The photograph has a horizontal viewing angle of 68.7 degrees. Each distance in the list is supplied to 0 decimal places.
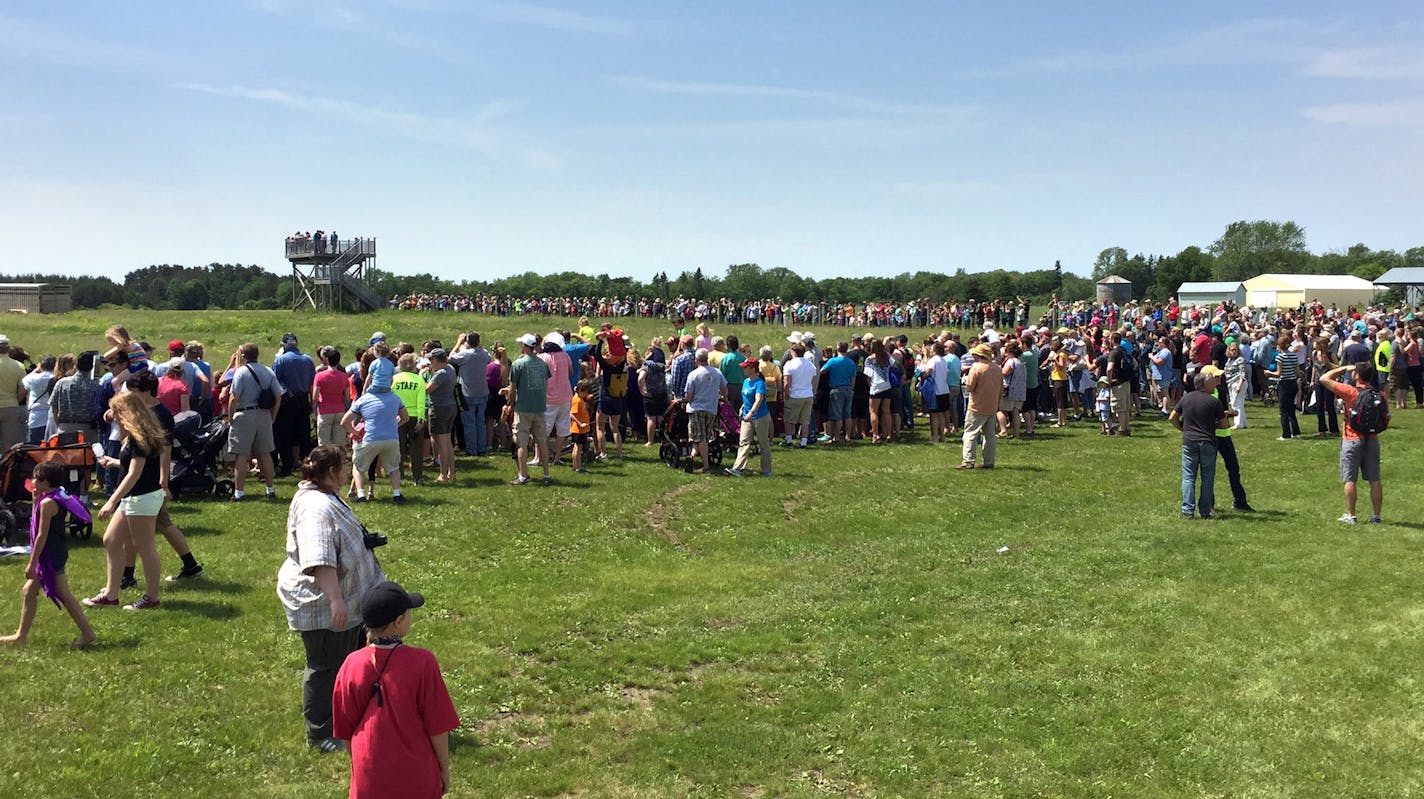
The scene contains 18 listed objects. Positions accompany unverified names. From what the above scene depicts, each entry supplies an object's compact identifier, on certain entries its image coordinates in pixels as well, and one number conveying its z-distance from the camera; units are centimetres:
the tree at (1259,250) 13100
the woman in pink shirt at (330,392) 1339
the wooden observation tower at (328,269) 6016
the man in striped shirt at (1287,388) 1866
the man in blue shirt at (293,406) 1445
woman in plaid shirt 567
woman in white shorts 819
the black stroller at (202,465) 1252
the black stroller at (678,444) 1574
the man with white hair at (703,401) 1490
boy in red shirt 433
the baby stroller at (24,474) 1052
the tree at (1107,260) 16000
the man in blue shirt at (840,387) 1883
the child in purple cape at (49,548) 732
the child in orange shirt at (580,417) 1521
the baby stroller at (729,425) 1678
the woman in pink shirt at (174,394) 1205
